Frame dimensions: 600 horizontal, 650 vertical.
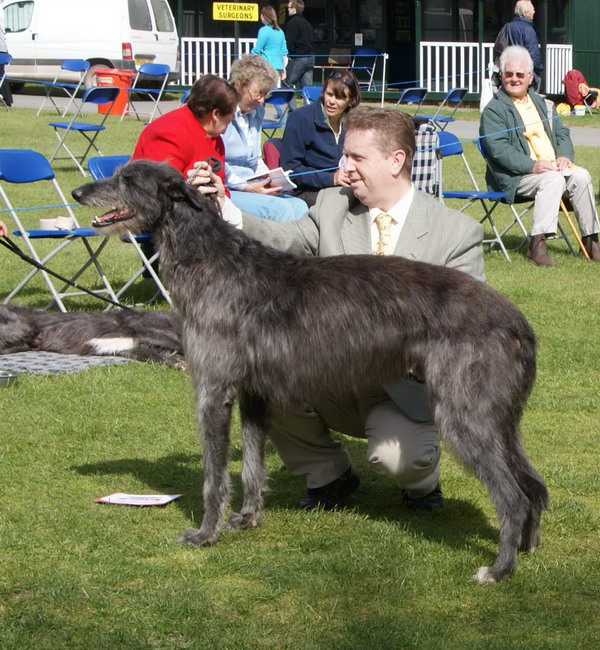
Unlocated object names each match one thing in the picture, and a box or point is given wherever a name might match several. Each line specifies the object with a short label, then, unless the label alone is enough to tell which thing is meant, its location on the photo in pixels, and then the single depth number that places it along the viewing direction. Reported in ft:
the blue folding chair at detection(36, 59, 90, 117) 65.05
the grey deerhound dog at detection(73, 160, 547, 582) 12.57
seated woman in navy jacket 30.76
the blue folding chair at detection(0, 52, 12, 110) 62.05
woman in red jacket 25.59
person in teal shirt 63.71
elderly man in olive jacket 33.47
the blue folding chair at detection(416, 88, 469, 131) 58.80
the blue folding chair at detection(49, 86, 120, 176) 49.56
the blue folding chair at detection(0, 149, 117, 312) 26.91
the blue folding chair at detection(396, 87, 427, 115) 62.75
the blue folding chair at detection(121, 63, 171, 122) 66.54
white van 76.74
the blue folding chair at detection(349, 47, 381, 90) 89.16
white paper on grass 15.38
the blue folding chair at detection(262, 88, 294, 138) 54.60
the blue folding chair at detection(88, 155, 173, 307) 27.68
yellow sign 65.05
